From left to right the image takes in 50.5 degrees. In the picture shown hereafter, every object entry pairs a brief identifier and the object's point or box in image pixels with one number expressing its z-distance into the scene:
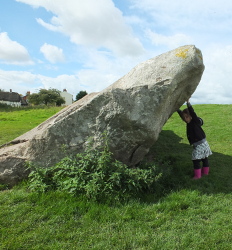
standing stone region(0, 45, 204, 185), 5.88
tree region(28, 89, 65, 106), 72.62
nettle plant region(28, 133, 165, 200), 5.21
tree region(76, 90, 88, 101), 69.29
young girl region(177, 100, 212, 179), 6.85
